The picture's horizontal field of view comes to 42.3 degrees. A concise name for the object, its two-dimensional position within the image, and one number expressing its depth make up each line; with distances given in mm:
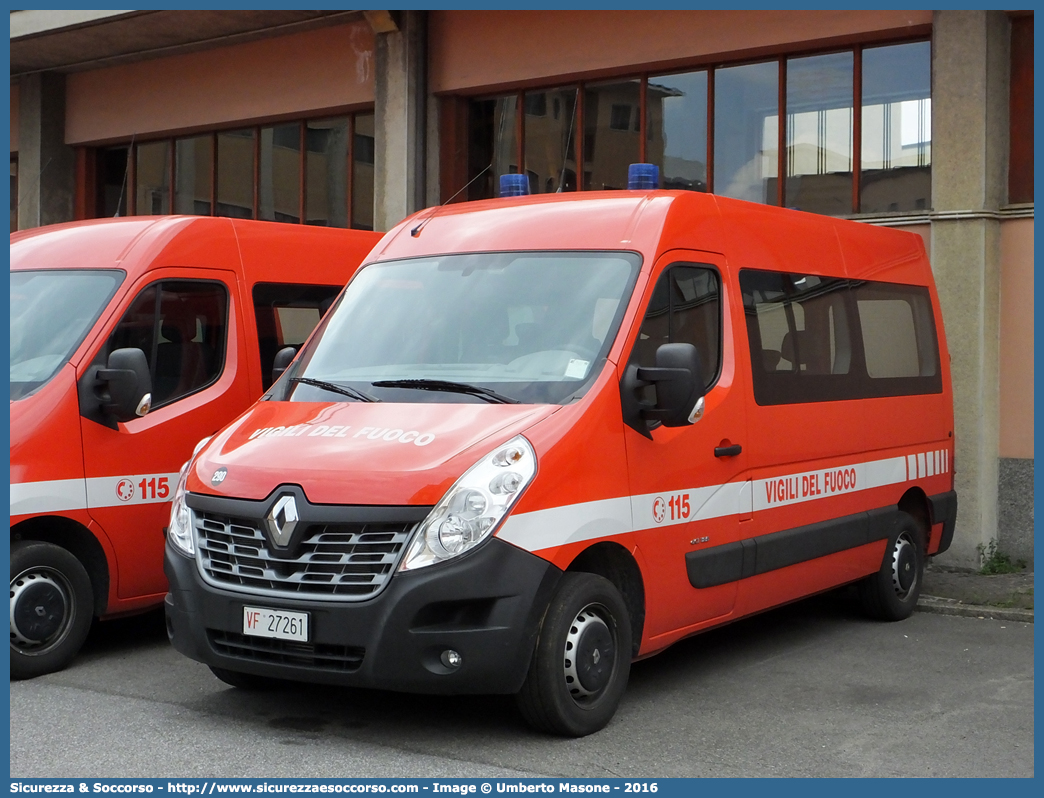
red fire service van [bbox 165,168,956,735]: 5270
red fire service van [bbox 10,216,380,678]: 6773
